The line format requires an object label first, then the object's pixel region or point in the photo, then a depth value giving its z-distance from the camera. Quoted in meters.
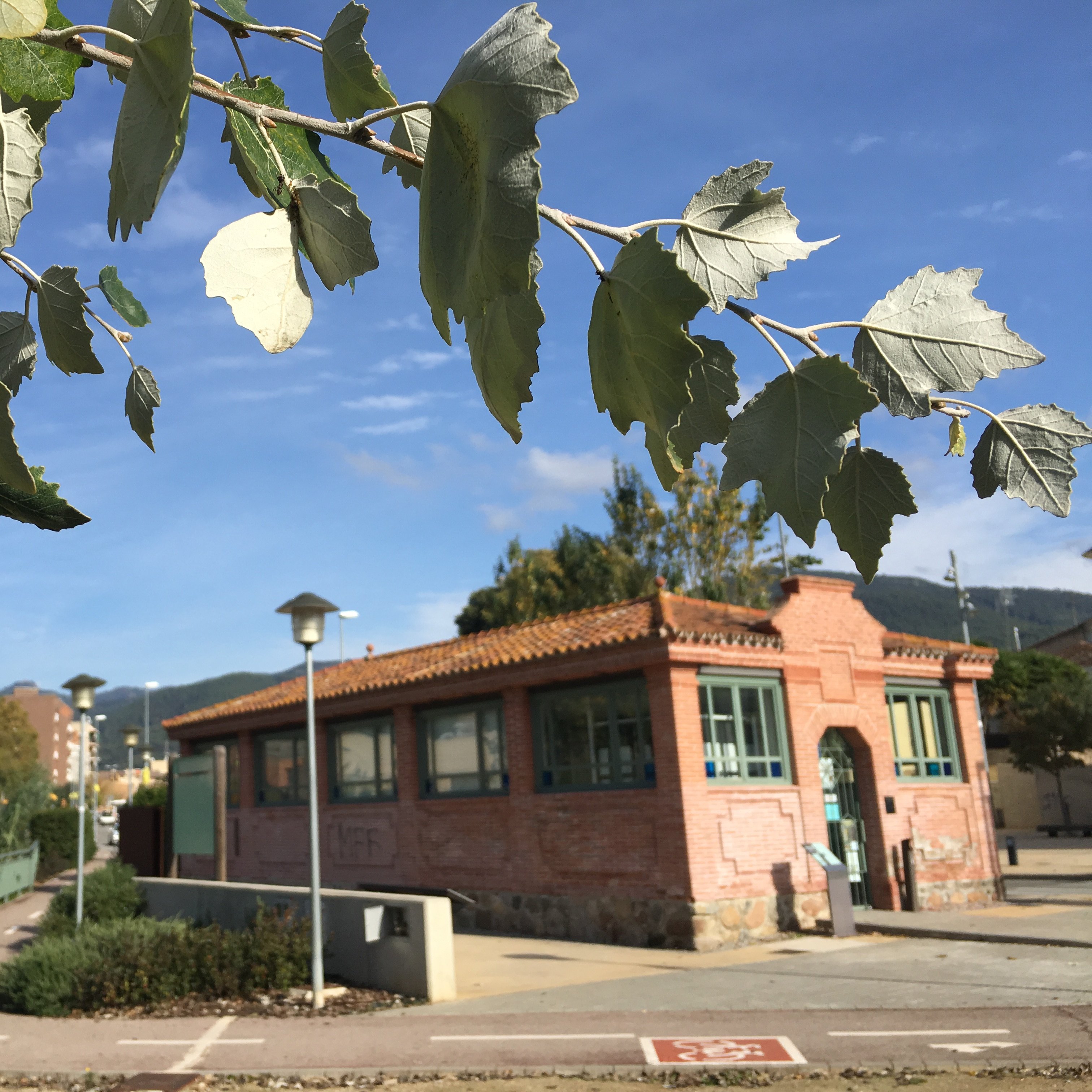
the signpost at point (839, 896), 14.84
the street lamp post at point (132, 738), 27.56
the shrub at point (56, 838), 31.55
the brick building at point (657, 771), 14.75
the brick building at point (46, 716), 98.56
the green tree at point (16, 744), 42.56
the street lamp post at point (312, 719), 10.59
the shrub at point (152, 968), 10.81
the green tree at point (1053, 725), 40.00
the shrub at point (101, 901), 14.73
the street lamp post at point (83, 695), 16.05
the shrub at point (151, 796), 34.69
